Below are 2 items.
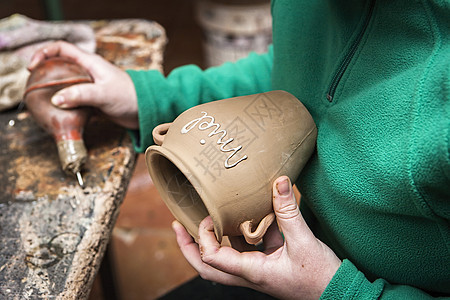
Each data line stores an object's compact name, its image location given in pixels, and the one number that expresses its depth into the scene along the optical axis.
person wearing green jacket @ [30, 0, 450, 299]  0.52
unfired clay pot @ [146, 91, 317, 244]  0.56
